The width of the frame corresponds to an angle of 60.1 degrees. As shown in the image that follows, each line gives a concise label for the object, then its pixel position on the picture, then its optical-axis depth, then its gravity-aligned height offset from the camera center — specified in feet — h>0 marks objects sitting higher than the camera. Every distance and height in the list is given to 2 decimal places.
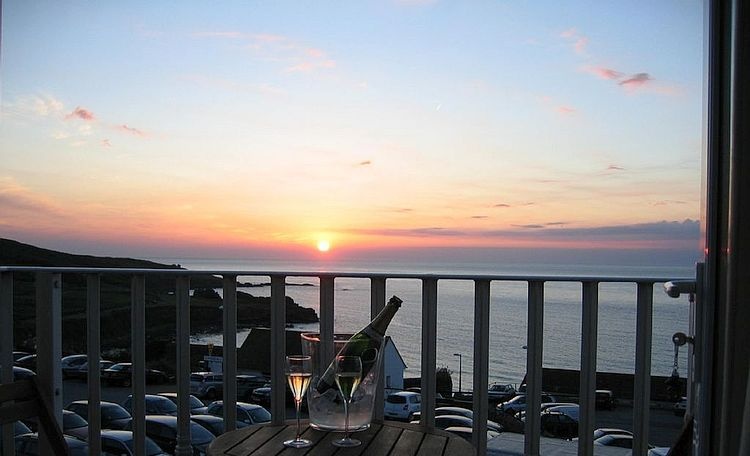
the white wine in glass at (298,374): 5.52 -1.34
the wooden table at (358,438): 5.54 -2.01
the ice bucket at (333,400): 6.06 -1.72
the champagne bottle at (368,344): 6.02 -1.18
